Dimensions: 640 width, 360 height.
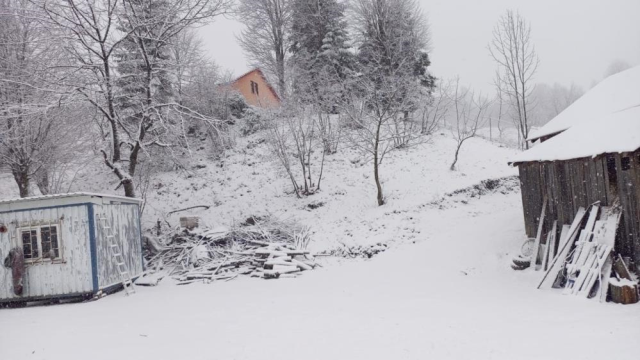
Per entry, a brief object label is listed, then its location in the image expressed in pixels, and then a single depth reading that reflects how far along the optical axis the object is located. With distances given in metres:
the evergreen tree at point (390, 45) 26.67
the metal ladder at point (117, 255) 11.70
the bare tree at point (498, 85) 24.87
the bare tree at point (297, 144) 20.80
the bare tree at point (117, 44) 14.36
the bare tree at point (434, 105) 26.52
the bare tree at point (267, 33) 32.25
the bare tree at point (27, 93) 14.53
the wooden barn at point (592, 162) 8.38
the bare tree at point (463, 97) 24.51
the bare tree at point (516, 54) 22.22
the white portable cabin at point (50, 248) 10.95
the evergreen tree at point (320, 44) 26.69
